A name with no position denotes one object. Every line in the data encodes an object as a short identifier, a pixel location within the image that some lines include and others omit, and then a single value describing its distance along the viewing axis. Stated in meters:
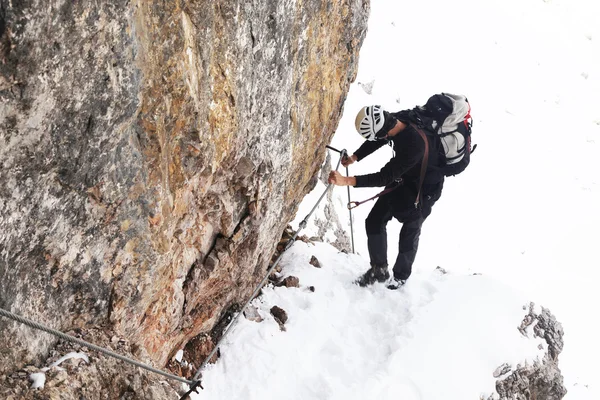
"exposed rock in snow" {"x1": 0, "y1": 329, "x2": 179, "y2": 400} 2.64
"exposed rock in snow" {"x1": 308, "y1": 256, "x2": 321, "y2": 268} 6.93
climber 5.64
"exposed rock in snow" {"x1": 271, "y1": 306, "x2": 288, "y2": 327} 5.83
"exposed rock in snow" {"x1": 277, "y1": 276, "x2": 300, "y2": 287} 6.40
